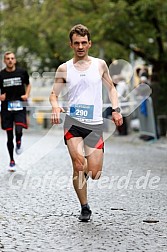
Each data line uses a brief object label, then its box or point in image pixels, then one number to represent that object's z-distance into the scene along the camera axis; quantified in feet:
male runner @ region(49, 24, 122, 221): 26.02
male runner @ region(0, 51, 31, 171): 42.60
